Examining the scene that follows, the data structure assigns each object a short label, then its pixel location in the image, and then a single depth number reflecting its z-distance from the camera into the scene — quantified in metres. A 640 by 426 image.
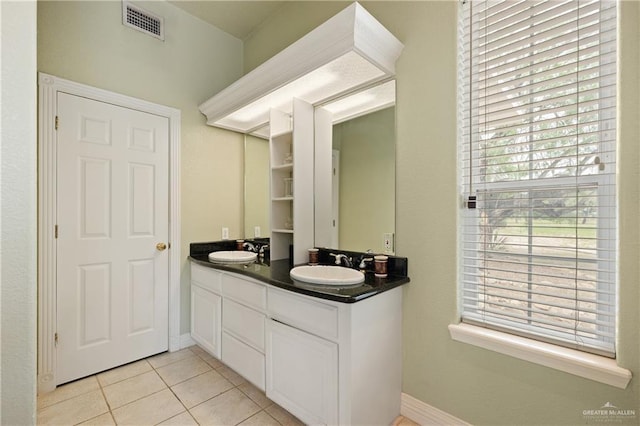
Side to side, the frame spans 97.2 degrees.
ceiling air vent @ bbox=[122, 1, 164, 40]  2.27
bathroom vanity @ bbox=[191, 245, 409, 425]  1.35
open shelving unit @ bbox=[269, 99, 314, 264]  2.13
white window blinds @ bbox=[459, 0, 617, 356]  1.18
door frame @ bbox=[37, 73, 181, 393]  1.91
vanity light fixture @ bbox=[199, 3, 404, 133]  1.52
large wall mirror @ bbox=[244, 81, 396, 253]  1.82
